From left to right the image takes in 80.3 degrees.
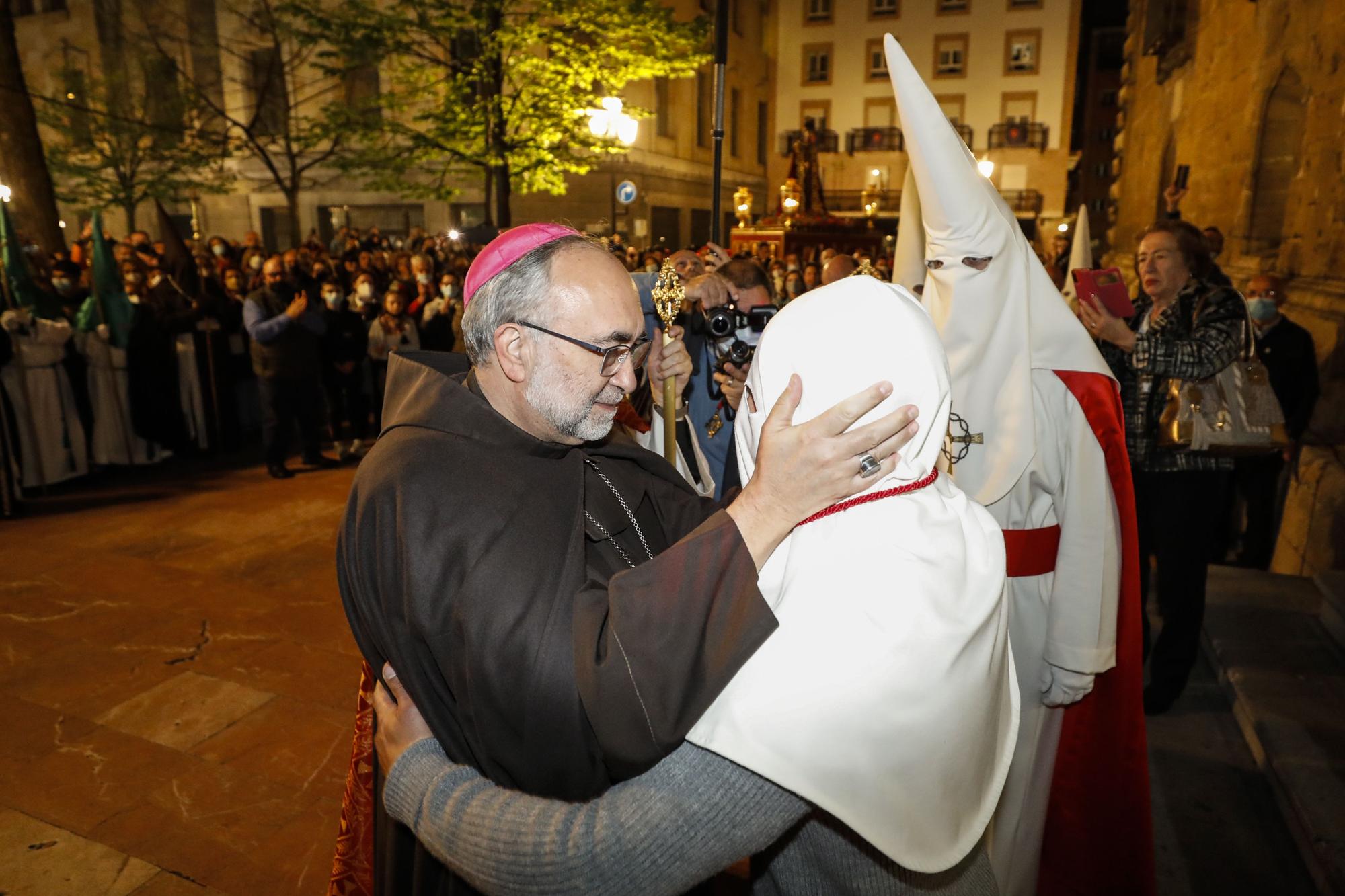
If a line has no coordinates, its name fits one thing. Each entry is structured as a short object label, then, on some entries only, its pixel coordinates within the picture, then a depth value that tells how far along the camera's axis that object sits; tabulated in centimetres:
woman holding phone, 330
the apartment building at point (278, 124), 2208
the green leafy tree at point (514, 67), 1237
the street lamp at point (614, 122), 1120
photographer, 304
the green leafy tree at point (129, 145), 2133
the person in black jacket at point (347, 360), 821
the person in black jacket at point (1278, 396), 479
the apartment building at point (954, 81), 3603
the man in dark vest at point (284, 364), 714
